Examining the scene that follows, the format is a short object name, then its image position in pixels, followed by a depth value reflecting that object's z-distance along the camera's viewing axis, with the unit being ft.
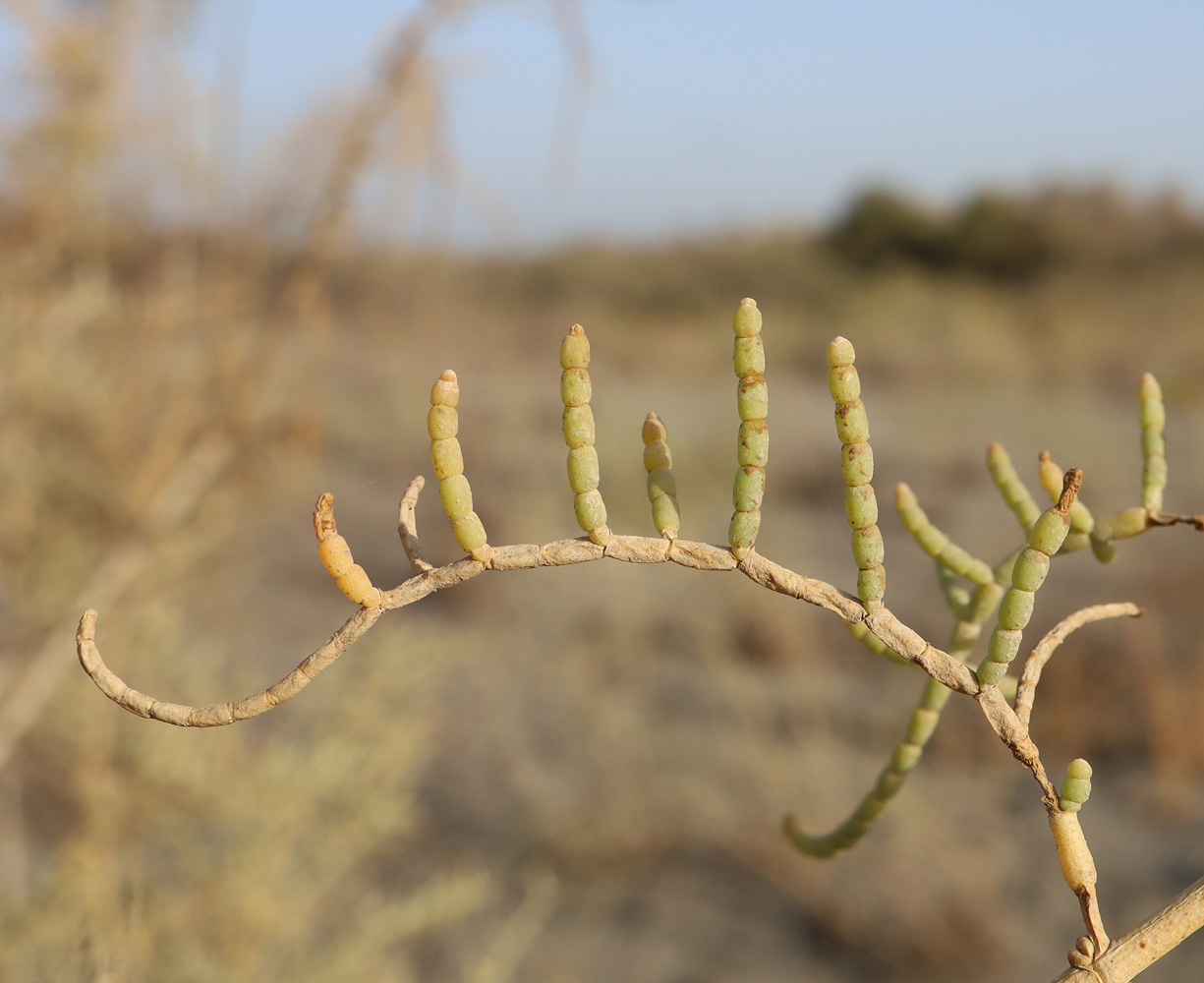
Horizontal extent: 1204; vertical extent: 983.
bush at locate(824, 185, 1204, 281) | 37.35
